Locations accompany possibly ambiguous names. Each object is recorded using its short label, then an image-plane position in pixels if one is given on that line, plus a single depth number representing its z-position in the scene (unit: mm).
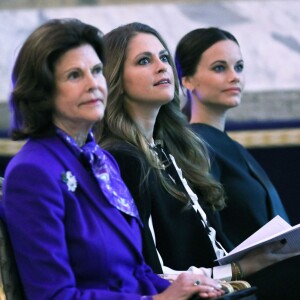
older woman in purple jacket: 5094
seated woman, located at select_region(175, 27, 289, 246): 7816
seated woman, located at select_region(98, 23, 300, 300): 6469
